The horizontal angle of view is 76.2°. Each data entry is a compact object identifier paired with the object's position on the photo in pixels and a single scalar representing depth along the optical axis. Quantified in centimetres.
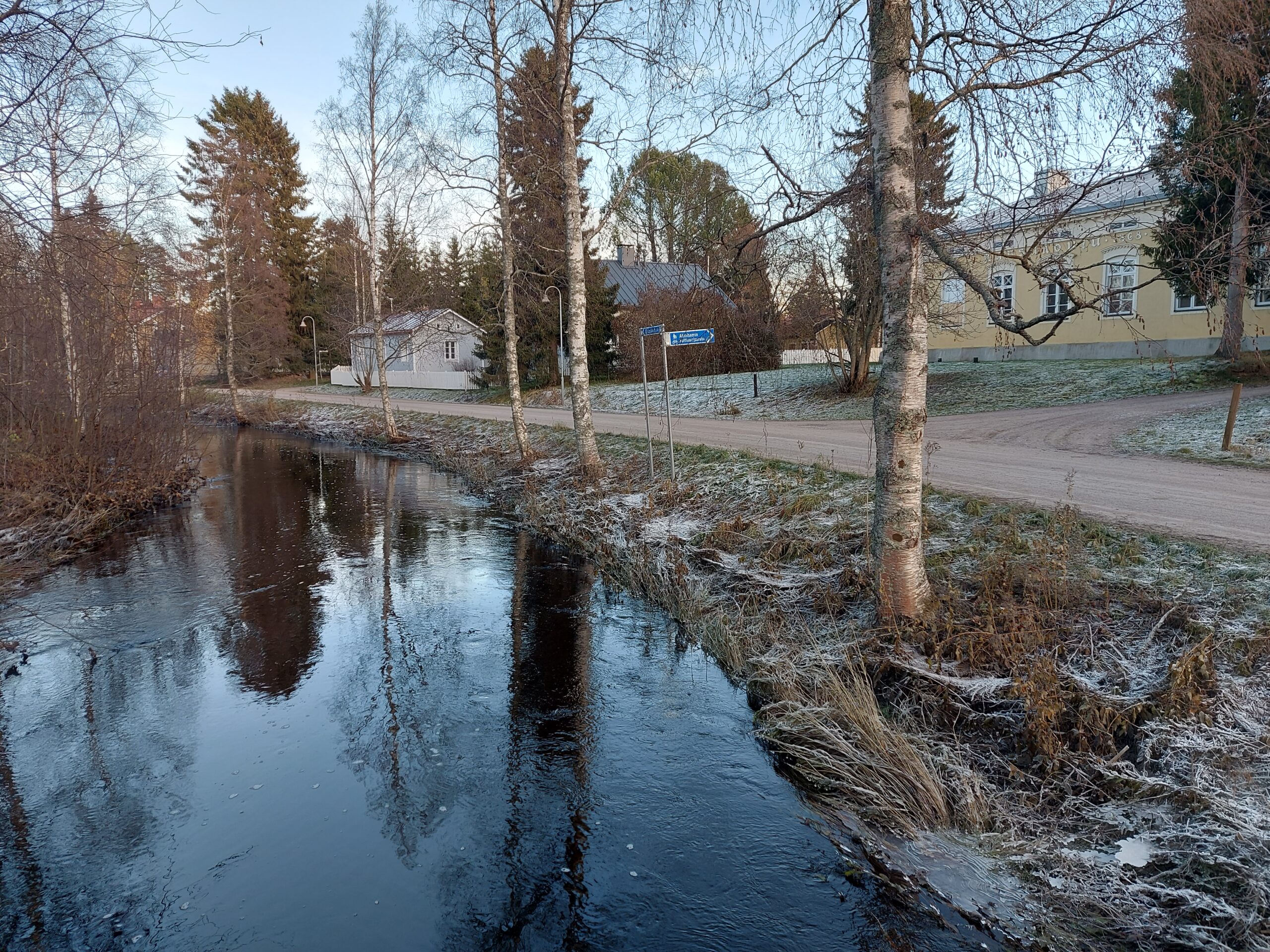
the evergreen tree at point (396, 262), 2256
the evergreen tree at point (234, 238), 3228
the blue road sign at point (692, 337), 999
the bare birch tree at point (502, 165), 1419
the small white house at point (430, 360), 4447
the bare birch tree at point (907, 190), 539
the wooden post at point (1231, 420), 1227
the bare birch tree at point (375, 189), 2191
